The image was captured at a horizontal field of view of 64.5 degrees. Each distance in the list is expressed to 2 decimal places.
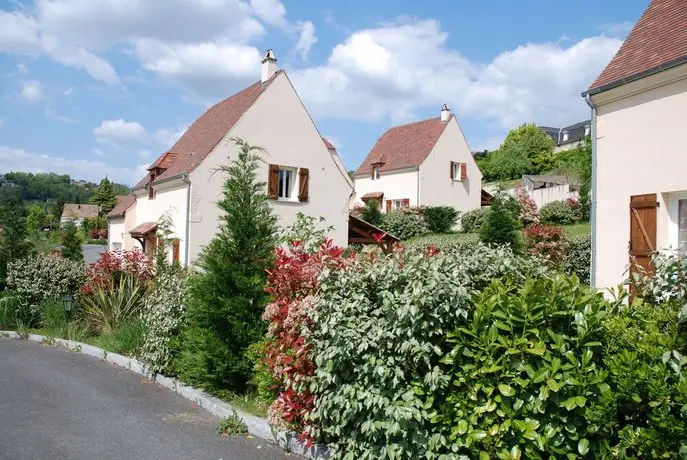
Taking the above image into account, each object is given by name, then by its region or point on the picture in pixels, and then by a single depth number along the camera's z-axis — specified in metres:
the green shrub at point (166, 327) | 7.54
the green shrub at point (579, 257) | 16.58
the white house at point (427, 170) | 34.16
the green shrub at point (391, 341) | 3.83
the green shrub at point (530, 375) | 3.32
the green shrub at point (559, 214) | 32.28
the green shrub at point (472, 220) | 31.75
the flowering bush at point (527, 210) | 32.00
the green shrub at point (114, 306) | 11.06
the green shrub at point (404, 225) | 31.92
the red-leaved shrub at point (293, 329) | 4.85
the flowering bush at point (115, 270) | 11.78
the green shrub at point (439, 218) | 32.47
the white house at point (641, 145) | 8.47
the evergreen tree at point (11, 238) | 14.81
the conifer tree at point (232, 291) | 6.41
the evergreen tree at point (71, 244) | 21.03
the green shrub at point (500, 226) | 19.12
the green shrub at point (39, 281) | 12.67
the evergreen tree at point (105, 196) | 71.44
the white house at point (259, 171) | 18.42
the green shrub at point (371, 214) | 32.69
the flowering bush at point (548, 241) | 17.20
